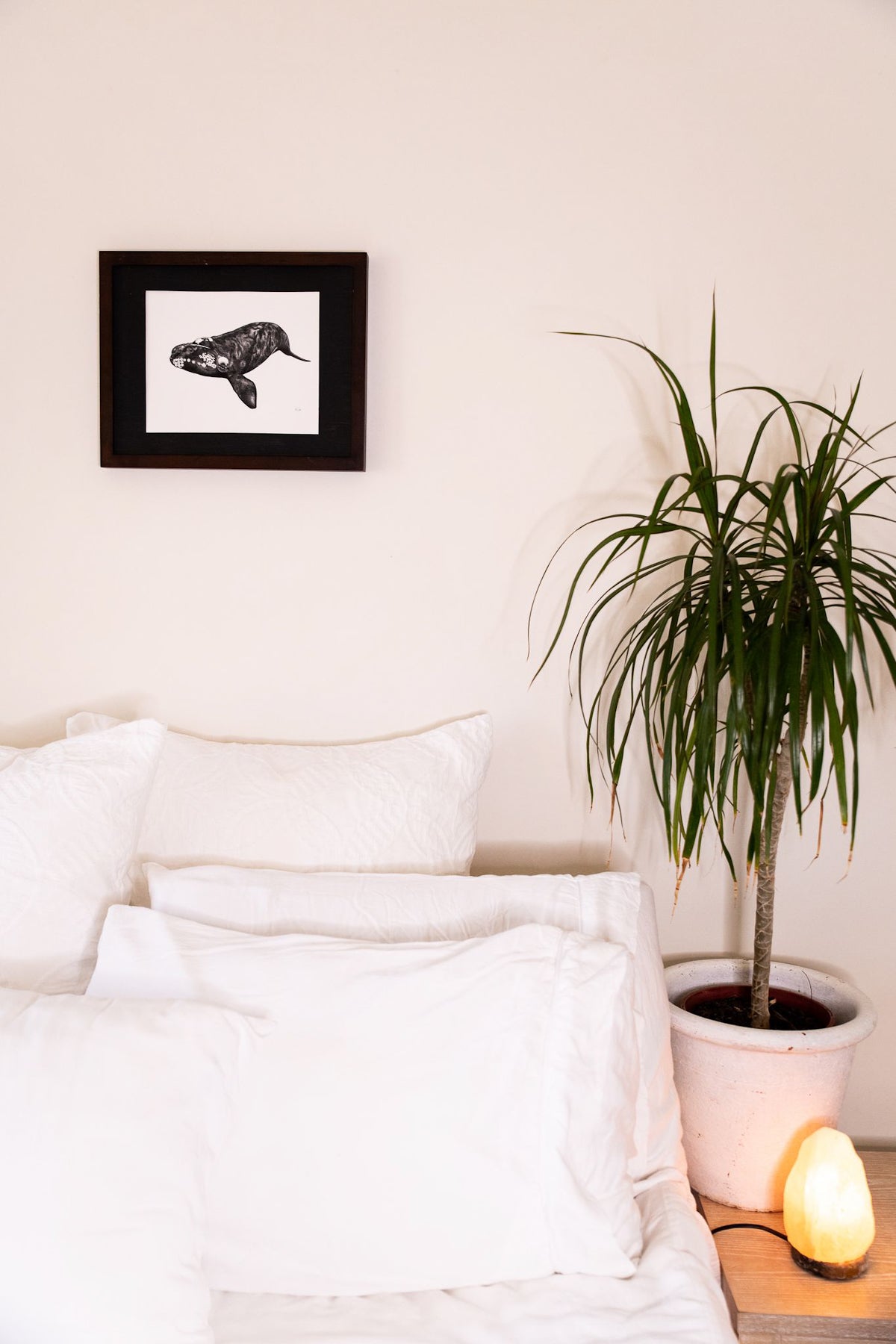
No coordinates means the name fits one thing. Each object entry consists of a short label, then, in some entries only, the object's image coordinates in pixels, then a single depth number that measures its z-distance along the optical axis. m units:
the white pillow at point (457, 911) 1.32
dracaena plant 1.32
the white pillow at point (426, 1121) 1.10
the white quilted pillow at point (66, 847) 1.28
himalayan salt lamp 1.27
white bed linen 1.04
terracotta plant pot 1.40
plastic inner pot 1.51
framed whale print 1.63
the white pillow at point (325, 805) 1.47
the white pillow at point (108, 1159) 0.93
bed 0.99
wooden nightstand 1.21
